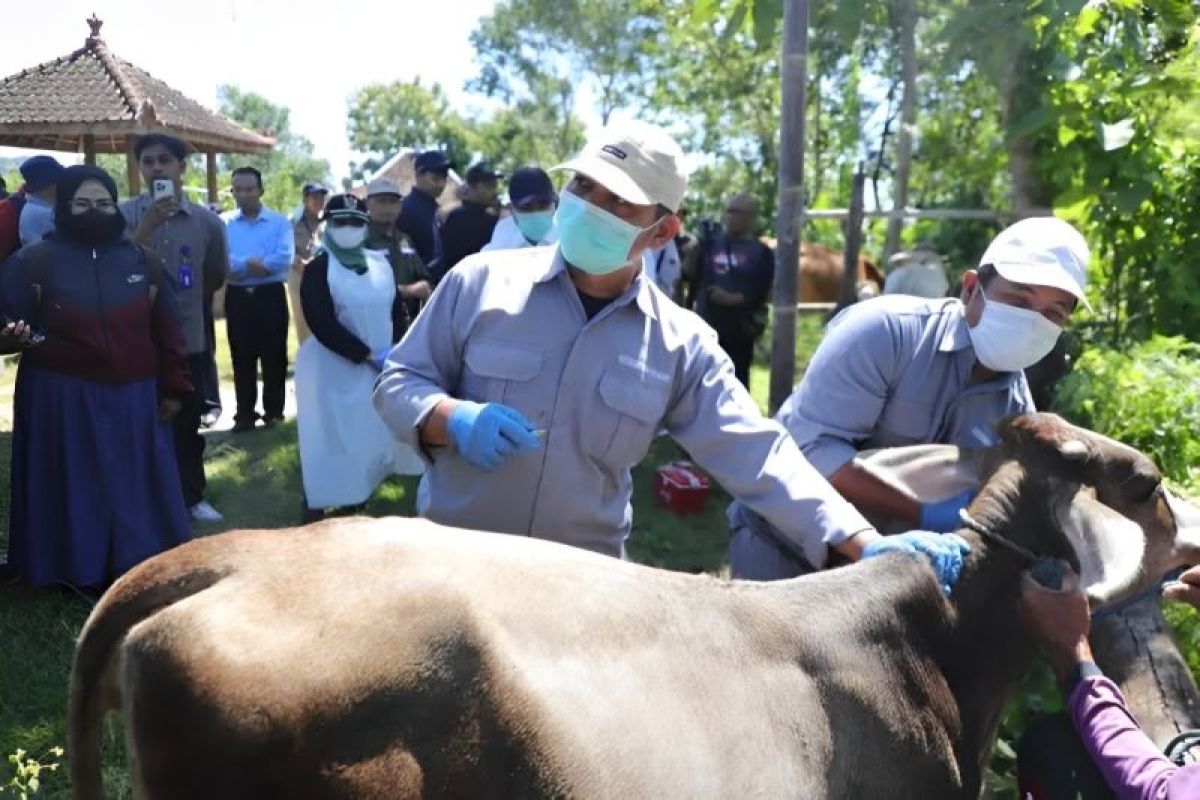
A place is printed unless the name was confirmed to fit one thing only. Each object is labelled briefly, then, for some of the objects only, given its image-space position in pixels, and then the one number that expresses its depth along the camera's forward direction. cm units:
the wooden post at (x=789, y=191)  495
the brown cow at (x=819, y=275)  1622
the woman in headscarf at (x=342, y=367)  638
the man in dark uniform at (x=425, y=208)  880
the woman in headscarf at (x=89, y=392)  498
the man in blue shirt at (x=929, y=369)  300
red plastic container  713
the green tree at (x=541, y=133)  3838
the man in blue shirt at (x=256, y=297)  905
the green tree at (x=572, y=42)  3297
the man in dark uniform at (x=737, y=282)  909
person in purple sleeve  219
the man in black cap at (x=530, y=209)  690
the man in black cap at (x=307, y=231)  949
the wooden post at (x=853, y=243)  828
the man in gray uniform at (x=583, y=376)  273
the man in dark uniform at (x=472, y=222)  845
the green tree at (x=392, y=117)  5406
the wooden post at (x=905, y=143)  892
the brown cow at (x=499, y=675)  160
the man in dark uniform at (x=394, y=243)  752
